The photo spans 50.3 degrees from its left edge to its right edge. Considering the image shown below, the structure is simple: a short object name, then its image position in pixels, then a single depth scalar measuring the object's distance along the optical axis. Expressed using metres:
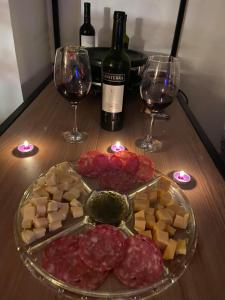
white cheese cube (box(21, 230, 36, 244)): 0.39
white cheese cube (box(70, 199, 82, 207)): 0.45
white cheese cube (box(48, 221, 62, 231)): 0.41
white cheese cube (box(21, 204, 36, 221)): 0.41
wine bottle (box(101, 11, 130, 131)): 0.62
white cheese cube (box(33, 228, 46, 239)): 0.40
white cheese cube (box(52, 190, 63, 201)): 0.46
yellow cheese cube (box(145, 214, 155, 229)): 0.42
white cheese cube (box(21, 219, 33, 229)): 0.41
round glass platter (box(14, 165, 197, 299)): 0.33
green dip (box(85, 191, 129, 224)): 0.44
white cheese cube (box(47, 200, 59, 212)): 0.43
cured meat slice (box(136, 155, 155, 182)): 0.54
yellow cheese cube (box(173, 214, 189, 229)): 0.43
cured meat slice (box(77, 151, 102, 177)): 0.55
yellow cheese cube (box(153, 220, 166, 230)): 0.41
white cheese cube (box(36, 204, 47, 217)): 0.42
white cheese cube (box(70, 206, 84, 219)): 0.44
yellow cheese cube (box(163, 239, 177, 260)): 0.38
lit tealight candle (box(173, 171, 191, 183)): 0.56
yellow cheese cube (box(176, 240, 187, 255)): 0.39
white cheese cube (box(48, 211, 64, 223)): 0.42
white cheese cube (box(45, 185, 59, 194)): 0.47
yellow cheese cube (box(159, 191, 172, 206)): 0.46
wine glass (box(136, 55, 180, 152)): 0.60
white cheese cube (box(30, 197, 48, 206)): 0.44
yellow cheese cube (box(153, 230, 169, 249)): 0.39
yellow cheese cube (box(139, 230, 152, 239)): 0.40
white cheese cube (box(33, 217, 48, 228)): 0.41
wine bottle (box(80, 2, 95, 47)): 1.02
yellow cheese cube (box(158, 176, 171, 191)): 0.51
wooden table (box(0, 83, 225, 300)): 0.35
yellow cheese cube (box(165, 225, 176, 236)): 0.41
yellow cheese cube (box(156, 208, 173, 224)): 0.42
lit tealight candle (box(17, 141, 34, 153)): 0.62
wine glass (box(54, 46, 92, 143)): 0.62
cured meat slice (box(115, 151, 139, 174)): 0.55
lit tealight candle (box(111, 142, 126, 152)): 0.65
